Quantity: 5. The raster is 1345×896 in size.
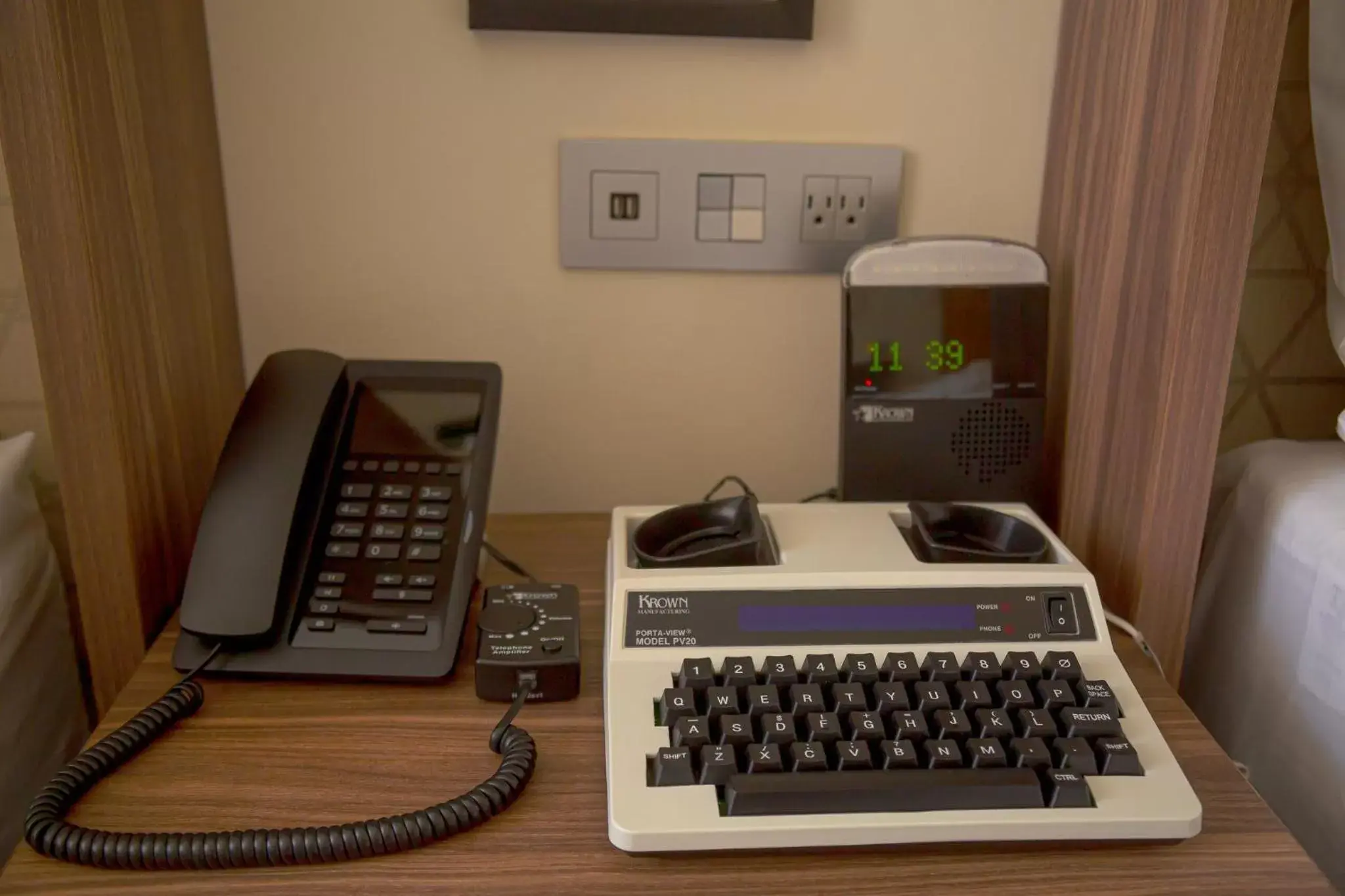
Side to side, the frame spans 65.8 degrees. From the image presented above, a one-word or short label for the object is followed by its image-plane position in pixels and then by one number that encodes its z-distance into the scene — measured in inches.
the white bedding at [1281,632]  28.7
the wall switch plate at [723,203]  36.4
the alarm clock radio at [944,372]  34.2
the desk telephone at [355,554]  27.2
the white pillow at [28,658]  32.1
